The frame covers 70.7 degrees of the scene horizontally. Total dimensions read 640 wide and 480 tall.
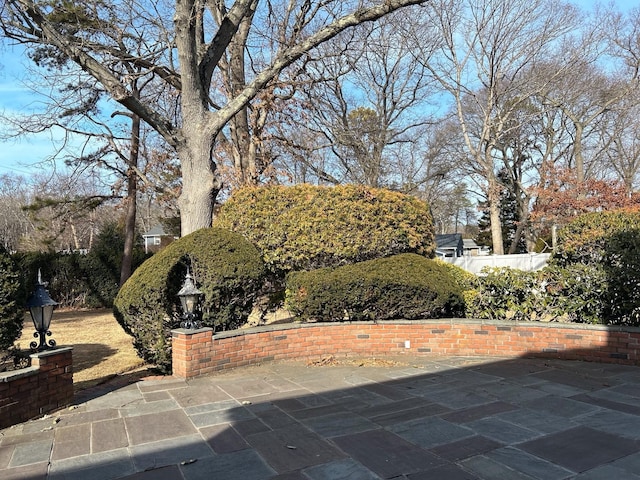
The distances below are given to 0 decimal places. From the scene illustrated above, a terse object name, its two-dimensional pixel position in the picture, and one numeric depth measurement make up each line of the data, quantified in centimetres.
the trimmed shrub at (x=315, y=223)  720
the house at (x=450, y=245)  3800
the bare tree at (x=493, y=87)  1858
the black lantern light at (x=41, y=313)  453
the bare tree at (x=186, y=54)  784
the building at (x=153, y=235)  5010
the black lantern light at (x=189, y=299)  564
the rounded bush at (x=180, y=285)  596
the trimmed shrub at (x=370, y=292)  673
